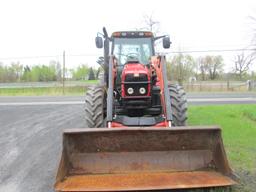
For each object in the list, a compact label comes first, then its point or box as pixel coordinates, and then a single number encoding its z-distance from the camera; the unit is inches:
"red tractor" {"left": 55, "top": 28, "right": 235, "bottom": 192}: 114.0
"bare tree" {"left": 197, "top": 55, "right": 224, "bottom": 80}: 1614.5
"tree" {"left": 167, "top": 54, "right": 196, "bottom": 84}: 912.6
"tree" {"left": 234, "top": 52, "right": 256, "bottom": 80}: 1411.4
